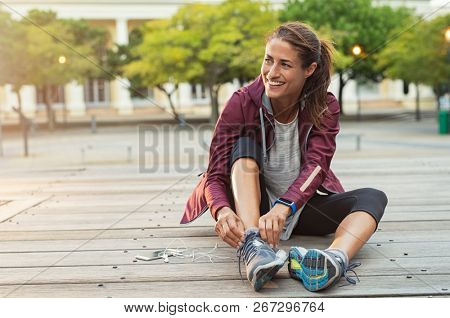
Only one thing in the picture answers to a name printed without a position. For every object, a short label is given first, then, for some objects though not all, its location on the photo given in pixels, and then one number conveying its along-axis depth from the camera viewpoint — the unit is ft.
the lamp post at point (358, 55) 84.17
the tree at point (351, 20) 84.94
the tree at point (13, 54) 69.97
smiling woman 8.05
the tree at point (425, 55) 55.83
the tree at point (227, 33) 67.56
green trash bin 51.37
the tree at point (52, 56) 75.20
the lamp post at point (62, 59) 75.36
